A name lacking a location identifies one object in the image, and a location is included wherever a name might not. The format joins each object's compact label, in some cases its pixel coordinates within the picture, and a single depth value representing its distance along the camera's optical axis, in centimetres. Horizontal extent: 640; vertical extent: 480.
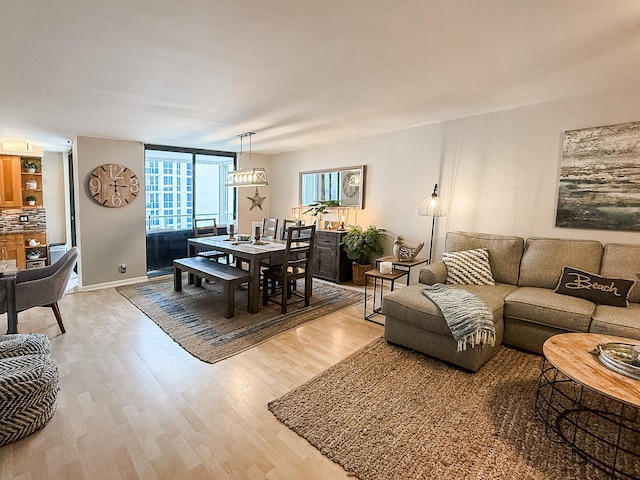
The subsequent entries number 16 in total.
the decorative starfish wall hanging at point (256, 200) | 672
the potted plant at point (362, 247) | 472
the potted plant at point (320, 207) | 547
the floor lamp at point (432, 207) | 391
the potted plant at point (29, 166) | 557
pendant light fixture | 421
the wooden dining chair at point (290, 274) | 374
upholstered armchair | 283
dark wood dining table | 369
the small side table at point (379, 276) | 345
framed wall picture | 293
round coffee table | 162
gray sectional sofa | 253
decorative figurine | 381
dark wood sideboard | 505
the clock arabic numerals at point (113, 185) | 469
